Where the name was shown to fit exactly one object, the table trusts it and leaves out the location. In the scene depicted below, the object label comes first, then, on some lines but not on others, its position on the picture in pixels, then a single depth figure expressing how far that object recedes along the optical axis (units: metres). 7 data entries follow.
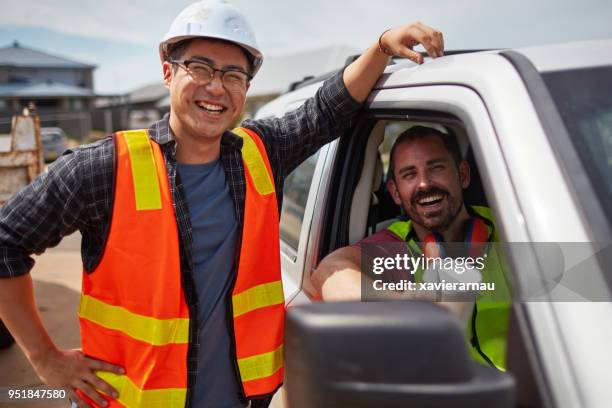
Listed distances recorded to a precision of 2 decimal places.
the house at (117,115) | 33.31
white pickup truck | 0.85
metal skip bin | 5.03
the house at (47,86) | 26.91
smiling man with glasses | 1.68
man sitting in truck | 1.90
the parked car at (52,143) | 18.14
